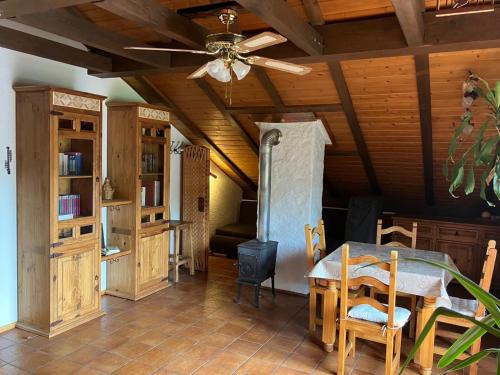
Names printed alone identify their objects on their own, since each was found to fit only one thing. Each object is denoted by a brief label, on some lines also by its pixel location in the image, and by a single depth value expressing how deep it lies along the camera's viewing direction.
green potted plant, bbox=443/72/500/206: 2.35
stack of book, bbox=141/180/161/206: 4.79
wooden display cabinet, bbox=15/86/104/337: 3.51
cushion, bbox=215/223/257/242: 6.47
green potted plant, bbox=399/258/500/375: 0.91
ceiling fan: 2.30
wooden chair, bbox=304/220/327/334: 3.68
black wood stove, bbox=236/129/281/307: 4.44
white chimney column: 4.75
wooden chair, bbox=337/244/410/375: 2.79
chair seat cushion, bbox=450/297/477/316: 3.08
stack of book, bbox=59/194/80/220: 3.72
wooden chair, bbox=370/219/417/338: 3.73
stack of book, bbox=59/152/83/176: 3.77
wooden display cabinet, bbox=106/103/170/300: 4.45
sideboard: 5.09
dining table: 3.05
